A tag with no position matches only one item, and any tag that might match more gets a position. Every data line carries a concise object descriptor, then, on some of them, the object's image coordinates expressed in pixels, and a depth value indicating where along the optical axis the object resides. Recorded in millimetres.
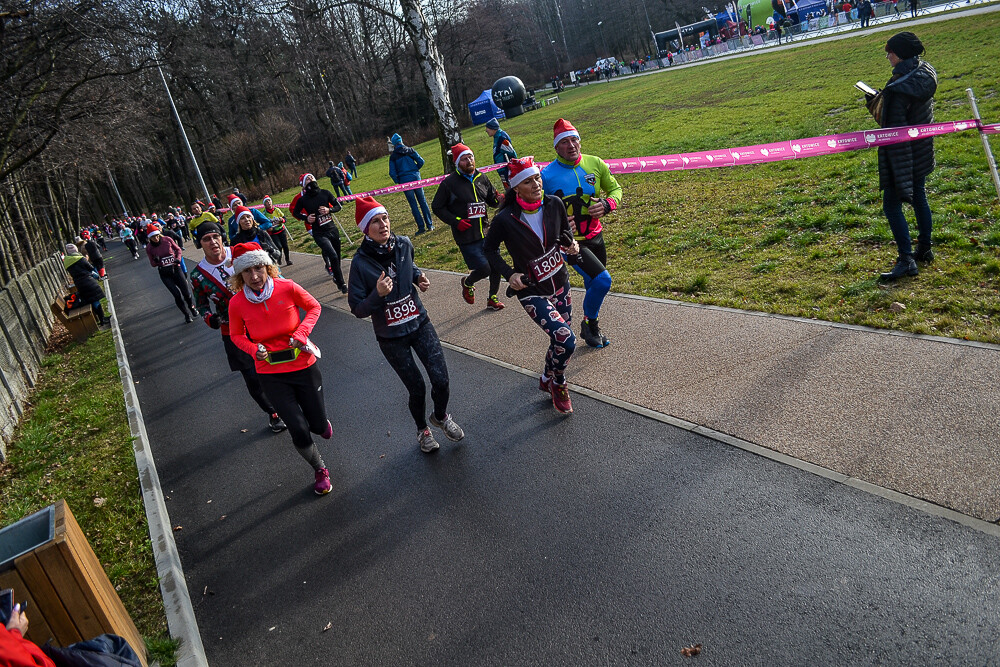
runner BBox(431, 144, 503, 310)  9391
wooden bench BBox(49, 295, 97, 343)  16641
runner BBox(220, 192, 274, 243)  12345
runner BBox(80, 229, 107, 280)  21859
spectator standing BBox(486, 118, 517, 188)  14069
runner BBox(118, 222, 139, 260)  38188
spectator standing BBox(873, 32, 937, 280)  6348
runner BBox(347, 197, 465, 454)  5477
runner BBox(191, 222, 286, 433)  6922
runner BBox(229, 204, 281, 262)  9953
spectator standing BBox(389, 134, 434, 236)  17062
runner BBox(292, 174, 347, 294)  13008
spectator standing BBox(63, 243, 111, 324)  17344
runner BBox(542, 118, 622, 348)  6742
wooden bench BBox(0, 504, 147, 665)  3586
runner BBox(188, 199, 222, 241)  7730
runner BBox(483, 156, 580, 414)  5867
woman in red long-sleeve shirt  5398
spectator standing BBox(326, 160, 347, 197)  22344
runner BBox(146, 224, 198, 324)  14781
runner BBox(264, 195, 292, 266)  17125
